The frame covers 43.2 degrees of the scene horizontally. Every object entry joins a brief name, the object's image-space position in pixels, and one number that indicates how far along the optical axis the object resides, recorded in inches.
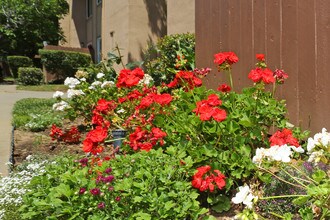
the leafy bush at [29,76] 784.9
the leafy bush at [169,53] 333.1
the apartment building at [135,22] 442.7
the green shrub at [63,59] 785.6
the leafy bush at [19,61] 1019.3
